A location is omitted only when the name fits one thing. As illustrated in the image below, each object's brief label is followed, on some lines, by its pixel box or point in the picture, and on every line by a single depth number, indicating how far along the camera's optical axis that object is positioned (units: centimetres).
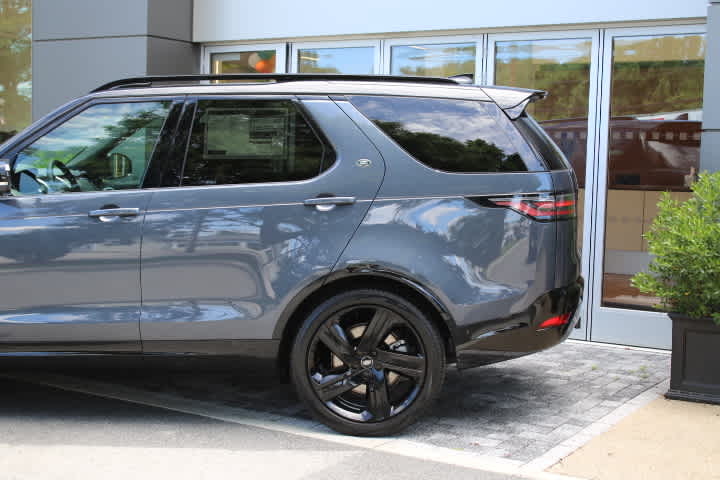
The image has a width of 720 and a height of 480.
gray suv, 514
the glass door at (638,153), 787
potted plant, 595
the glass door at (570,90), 826
